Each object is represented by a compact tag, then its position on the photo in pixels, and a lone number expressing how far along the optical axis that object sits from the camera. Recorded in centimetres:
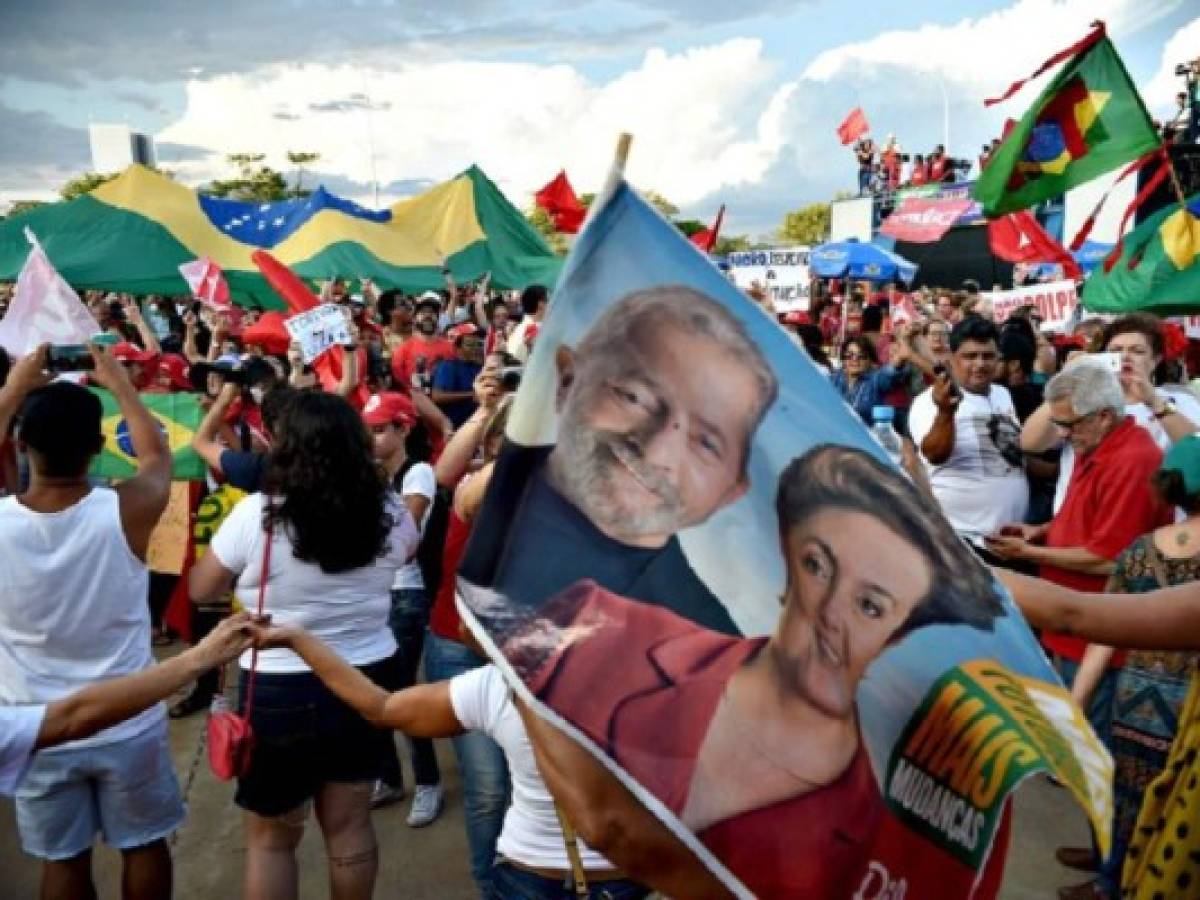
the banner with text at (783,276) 1104
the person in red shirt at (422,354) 674
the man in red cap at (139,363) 542
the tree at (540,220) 4288
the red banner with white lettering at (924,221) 1708
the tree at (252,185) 4694
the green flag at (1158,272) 490
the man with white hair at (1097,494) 336
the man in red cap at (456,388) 566
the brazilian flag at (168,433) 477
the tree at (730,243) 4759
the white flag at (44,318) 337
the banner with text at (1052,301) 902
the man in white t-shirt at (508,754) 192
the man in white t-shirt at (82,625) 256
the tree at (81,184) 5066
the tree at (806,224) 6494
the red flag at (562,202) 948
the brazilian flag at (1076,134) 488
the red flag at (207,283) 785
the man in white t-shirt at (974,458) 436
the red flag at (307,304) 493
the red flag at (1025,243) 972
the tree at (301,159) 5287
